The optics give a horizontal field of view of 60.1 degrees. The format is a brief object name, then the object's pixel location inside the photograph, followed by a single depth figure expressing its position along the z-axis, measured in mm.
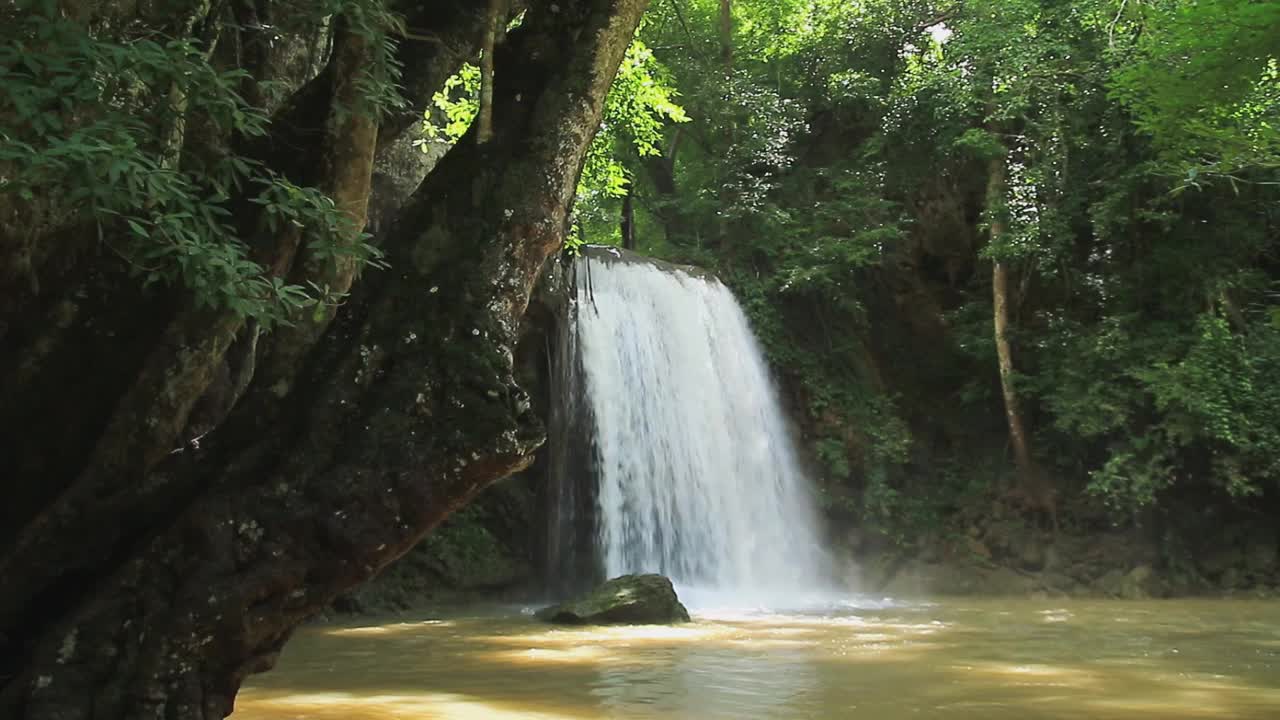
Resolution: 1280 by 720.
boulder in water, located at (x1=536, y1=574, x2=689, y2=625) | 11469
